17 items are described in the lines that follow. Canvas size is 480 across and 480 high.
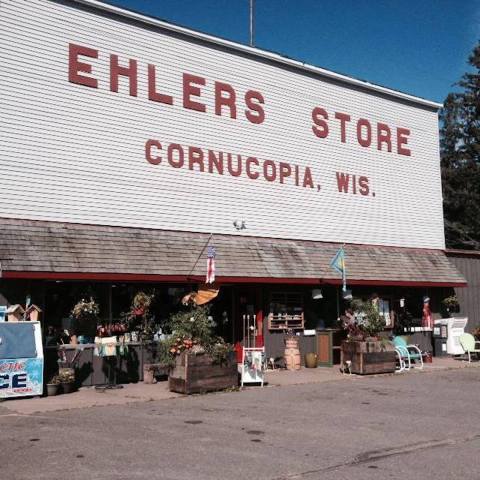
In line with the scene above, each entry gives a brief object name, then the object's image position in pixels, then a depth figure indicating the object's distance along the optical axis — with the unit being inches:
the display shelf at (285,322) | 708.0
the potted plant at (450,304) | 860.6
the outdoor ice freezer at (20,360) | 484.1
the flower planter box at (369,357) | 638.5
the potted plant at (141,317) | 593.0
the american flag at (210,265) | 595.2
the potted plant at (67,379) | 522.0
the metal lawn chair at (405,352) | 692.1
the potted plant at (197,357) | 511.8
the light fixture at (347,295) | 745.6
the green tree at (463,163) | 1801.2
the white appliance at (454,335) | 824.3
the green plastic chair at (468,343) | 769.6
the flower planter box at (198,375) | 509.4
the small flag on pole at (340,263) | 708.1
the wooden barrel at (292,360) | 684.1
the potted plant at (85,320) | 556.1
